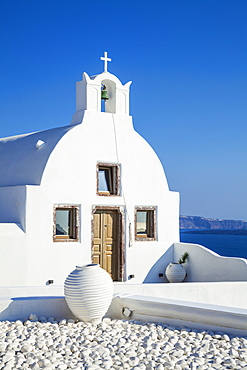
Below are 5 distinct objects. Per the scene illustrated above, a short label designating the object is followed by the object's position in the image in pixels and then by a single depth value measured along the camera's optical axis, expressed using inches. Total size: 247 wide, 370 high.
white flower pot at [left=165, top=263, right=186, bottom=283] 524.4
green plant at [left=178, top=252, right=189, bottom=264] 538.0
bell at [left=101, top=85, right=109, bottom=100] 545.3
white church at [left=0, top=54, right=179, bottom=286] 467.5
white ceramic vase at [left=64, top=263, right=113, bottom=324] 313.0
